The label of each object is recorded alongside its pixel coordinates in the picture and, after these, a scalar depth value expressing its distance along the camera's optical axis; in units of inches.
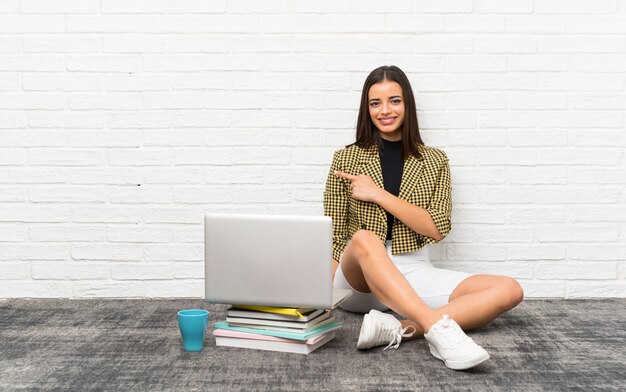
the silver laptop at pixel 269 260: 90.0
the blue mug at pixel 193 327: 92.0
